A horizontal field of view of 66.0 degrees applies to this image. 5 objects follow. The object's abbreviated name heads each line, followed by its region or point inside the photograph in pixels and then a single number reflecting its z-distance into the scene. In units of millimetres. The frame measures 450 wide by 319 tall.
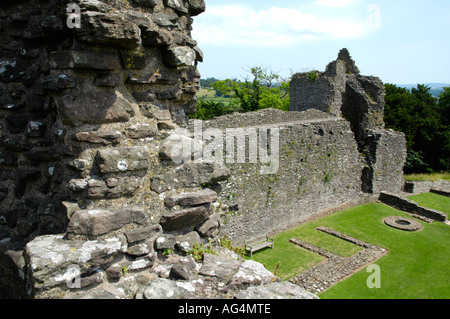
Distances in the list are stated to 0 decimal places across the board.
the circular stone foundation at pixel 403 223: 14352
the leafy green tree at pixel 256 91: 33156
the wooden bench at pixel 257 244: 11416
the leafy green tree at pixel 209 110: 29688
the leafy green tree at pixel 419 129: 28031
